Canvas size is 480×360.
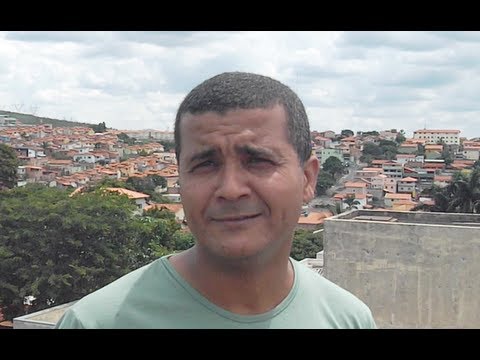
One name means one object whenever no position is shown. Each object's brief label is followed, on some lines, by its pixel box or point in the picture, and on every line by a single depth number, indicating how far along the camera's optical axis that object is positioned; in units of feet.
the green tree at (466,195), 55.83
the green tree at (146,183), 105.11
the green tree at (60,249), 45.62
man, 3.08
